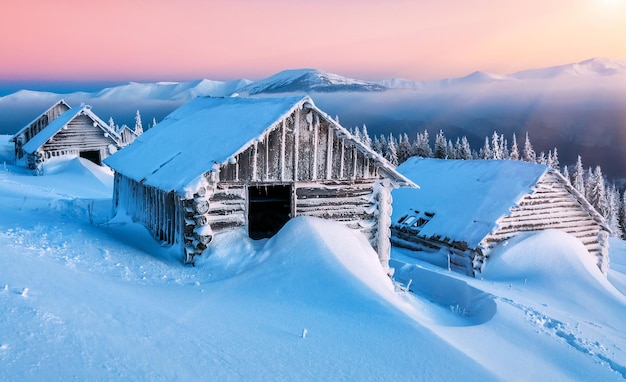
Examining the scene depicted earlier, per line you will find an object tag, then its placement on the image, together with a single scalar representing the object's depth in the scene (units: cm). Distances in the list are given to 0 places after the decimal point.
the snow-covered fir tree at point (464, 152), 6711
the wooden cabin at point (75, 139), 3938
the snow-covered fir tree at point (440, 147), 6769
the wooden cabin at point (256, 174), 1320
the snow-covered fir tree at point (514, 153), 6234
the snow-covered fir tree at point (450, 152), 6979
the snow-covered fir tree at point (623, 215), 7069
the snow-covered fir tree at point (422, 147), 7094
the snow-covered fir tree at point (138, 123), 9531
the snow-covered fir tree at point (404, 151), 7725
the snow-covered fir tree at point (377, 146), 8705
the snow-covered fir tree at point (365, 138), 8330
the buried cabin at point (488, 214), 2119
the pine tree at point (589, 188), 6424
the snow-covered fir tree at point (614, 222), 6191
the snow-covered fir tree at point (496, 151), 6634
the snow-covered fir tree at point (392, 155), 7056
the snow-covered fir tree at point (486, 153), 7482
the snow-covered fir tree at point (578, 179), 6612
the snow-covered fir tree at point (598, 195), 6062
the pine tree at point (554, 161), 6589
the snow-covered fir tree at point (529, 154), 6656
